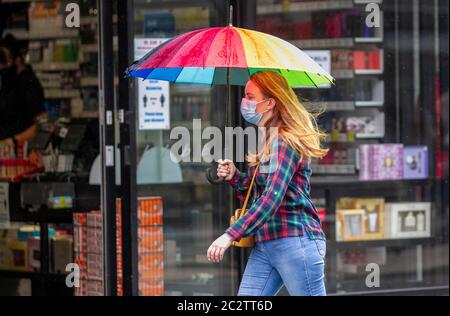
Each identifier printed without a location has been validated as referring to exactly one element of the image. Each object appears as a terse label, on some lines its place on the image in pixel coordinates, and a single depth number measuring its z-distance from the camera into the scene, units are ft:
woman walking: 29.27
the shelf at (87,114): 51.47
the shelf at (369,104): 47.98
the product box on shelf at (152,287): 44.83
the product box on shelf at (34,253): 49.75
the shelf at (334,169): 47.39
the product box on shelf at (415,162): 48.39
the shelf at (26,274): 48.80
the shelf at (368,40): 47.83
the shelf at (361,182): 47.52
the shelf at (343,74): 47.50
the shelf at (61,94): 52.70
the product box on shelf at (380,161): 47.96
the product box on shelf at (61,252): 47.93
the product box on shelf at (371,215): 48.24
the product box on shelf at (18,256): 50.24
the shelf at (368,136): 48.06
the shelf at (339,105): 47.49
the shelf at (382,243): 47.96
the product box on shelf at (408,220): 48.67
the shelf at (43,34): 52.75
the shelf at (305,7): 46.03
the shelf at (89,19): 47.16
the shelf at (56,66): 53.21
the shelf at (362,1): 47.16
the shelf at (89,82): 51.84
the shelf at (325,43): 46.47
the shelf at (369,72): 48.01
